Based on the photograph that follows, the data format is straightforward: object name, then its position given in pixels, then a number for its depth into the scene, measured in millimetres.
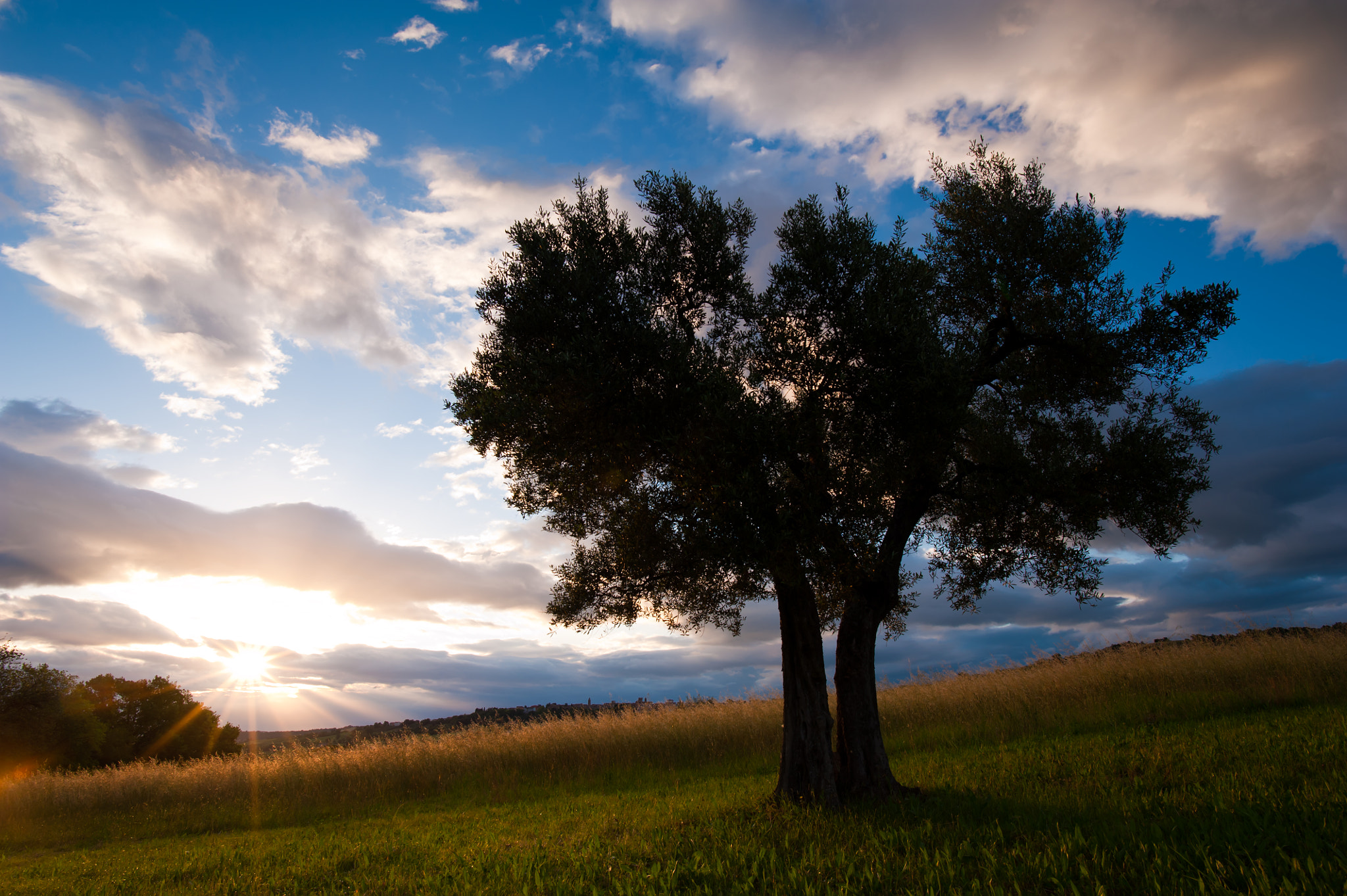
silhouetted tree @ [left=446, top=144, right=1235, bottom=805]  12250
